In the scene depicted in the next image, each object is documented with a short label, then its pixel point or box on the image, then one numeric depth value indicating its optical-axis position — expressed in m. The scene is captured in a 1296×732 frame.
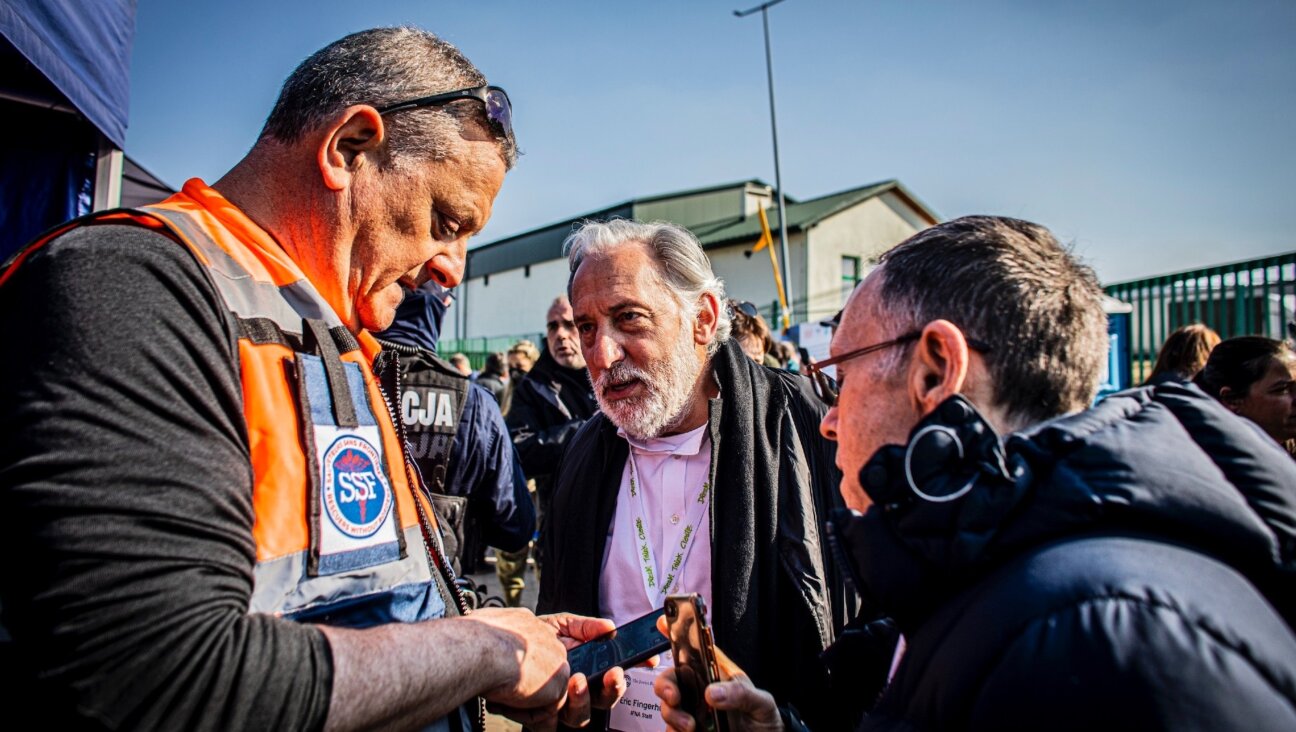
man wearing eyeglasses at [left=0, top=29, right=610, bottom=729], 0.86
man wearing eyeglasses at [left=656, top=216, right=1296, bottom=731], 0.82
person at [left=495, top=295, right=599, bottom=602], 4.80
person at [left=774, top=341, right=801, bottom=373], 7.89
